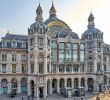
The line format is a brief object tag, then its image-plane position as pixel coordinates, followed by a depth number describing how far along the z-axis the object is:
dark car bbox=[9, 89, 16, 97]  34.29
